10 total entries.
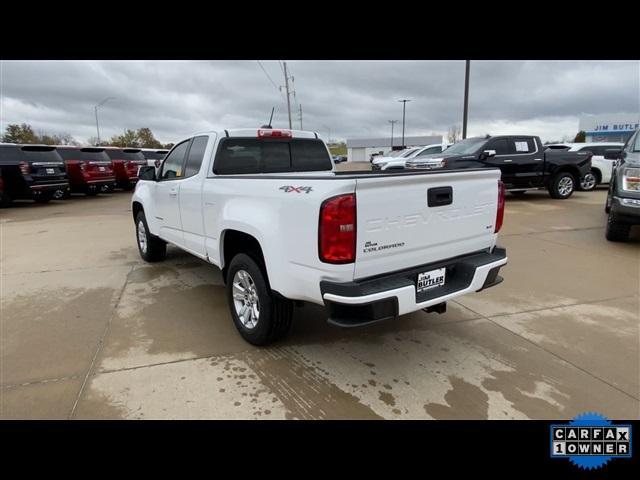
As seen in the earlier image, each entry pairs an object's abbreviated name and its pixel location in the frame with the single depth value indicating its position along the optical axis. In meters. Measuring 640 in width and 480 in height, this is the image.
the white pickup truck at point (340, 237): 2.50
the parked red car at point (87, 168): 15.39
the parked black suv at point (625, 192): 6.05
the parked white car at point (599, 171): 13.88
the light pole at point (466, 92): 18.77
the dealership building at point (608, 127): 46.47
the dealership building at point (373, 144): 87.19
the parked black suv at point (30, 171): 12.28
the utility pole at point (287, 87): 33.41
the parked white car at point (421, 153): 18.65
